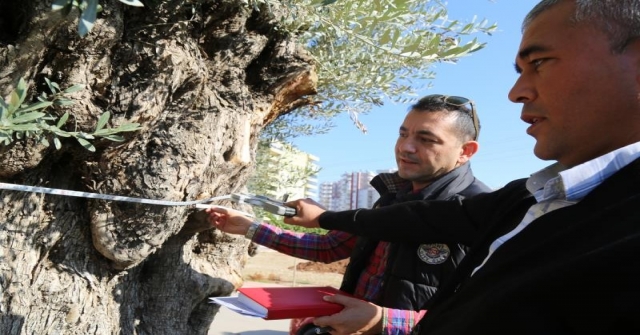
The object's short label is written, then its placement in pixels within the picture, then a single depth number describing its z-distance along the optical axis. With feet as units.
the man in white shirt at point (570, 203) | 2.87
